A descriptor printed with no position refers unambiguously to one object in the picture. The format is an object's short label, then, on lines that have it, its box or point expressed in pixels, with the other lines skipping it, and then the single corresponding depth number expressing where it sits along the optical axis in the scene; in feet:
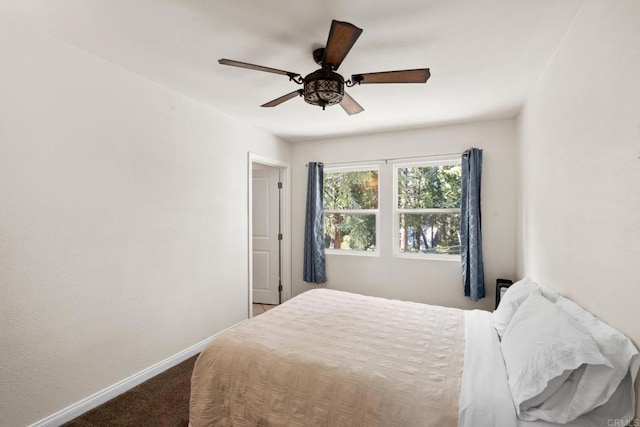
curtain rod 11.95
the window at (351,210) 13.78
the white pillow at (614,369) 3.66
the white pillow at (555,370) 3.77
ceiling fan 5.35
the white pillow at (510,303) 6.38
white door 14.90
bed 4.06
